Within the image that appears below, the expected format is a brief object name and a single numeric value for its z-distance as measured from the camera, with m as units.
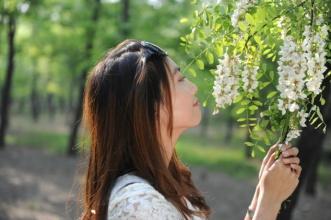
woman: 1.39
